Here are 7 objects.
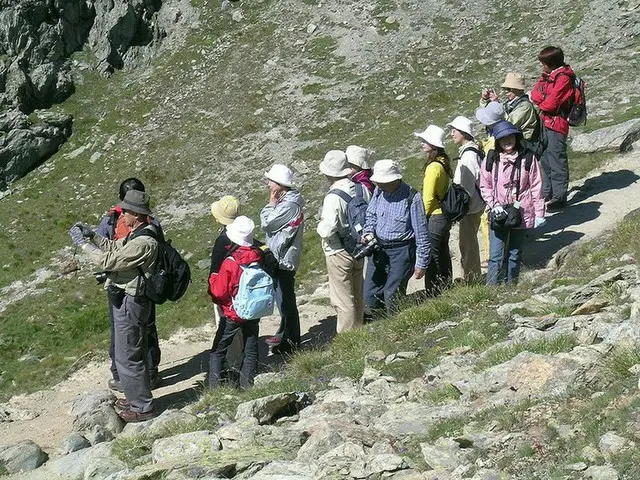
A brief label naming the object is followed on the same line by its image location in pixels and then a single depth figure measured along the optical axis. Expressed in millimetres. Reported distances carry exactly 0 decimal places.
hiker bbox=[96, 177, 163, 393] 11406
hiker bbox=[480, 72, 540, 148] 13023
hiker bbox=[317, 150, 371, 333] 10750
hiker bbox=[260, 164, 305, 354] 10938
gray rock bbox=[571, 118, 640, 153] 17922
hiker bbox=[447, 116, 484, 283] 11609
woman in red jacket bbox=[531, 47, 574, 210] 14078
